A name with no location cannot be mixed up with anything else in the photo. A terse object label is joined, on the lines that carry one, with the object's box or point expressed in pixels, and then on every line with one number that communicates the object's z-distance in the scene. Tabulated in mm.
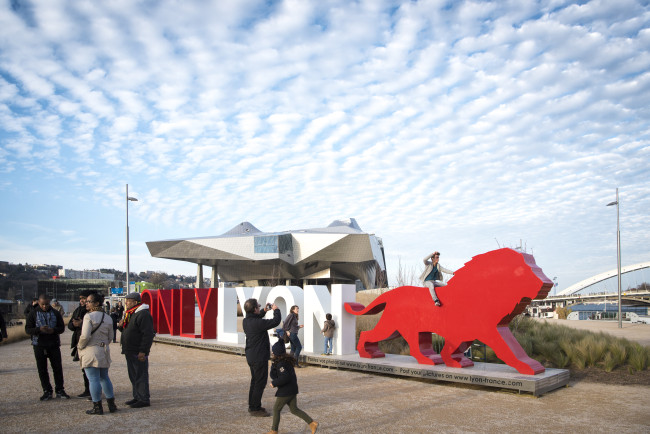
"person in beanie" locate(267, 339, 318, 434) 5430
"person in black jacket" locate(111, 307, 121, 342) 17056
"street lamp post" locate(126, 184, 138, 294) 25609
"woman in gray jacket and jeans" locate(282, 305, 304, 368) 11391
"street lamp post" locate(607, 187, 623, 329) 24020
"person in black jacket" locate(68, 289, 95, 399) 8203
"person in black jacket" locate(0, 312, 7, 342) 8708
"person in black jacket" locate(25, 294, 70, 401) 7766
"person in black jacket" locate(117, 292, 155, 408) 7309
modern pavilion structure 50462
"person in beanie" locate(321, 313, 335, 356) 12406
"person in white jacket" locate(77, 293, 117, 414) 6598
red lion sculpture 9211
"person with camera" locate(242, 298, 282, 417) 6609
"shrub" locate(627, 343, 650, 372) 10703
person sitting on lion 10312
